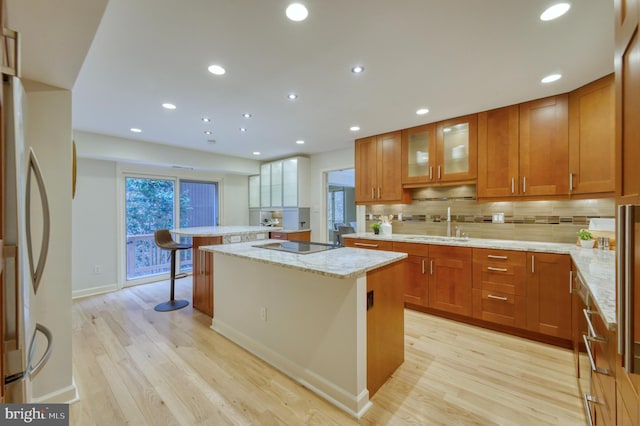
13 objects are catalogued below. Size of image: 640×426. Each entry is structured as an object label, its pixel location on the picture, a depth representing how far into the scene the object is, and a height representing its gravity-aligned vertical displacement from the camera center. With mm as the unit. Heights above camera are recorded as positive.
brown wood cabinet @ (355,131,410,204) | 3895 +627
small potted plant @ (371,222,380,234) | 4141 -278
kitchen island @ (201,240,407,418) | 1715 -805
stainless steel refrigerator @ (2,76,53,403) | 888 -174
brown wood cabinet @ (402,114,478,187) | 3246 +768
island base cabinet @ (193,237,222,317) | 3276 -837
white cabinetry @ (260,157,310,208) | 5387 +595
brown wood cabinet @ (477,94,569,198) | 2682 +654
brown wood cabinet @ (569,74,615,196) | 2320 +666
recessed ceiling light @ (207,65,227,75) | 2160 +1179
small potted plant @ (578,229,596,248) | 2535 -291
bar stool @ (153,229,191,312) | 3548 -501
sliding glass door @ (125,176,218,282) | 4840 -73
